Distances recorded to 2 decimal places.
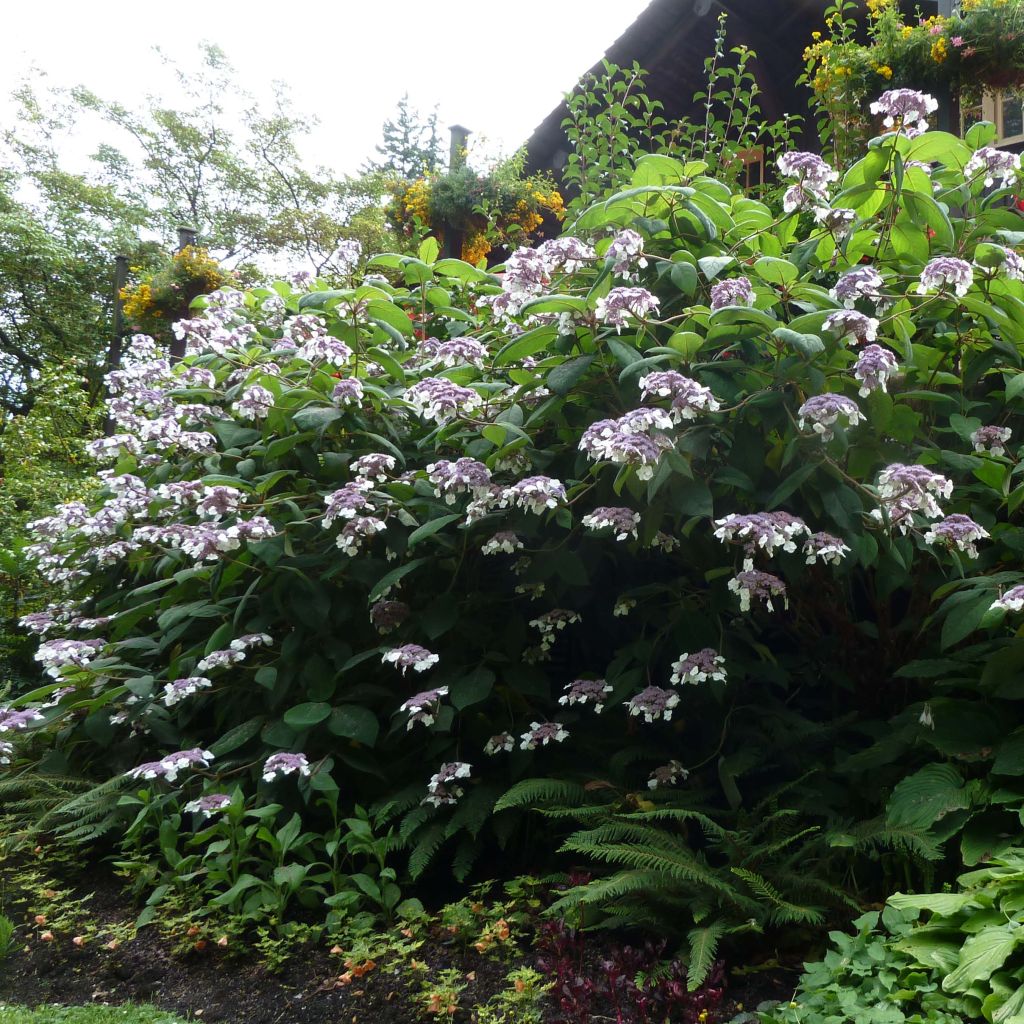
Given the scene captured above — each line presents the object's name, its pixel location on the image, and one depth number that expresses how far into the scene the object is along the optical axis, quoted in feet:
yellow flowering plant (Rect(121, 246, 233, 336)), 29.07
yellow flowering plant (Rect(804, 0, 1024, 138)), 16.93
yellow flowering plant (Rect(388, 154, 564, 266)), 26.73
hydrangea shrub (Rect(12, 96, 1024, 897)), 7.86
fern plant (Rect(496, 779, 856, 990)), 7.05
